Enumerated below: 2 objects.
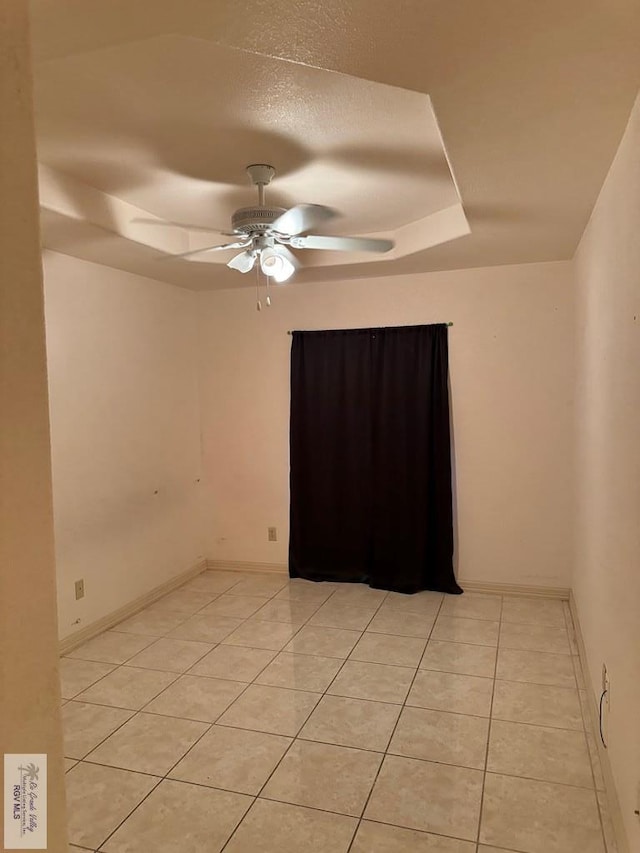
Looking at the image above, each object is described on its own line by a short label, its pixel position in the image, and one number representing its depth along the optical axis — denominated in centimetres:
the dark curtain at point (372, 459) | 440
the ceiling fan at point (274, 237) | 263
